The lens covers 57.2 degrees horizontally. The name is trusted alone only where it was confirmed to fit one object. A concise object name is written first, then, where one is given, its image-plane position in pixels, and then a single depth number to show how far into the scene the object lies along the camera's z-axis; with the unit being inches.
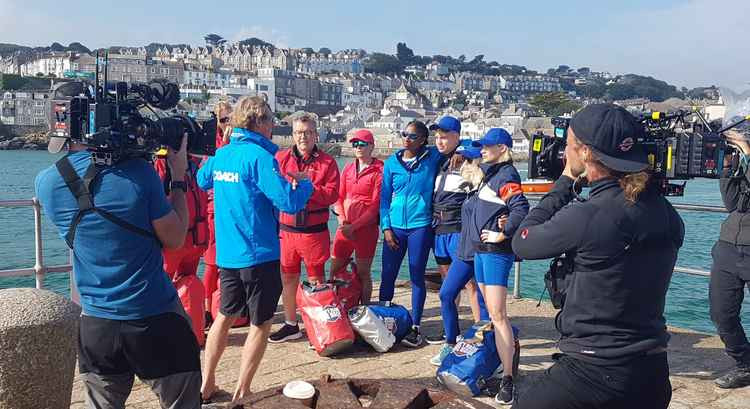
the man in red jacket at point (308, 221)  218.7
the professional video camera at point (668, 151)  109.4
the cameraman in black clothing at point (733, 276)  179.3
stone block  138.6
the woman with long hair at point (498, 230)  175.5
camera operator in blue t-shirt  113.0
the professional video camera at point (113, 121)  112.7
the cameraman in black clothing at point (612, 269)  96.3
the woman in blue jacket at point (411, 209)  225.3
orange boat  1167.0
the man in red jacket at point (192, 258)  207.0
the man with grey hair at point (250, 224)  157.4
